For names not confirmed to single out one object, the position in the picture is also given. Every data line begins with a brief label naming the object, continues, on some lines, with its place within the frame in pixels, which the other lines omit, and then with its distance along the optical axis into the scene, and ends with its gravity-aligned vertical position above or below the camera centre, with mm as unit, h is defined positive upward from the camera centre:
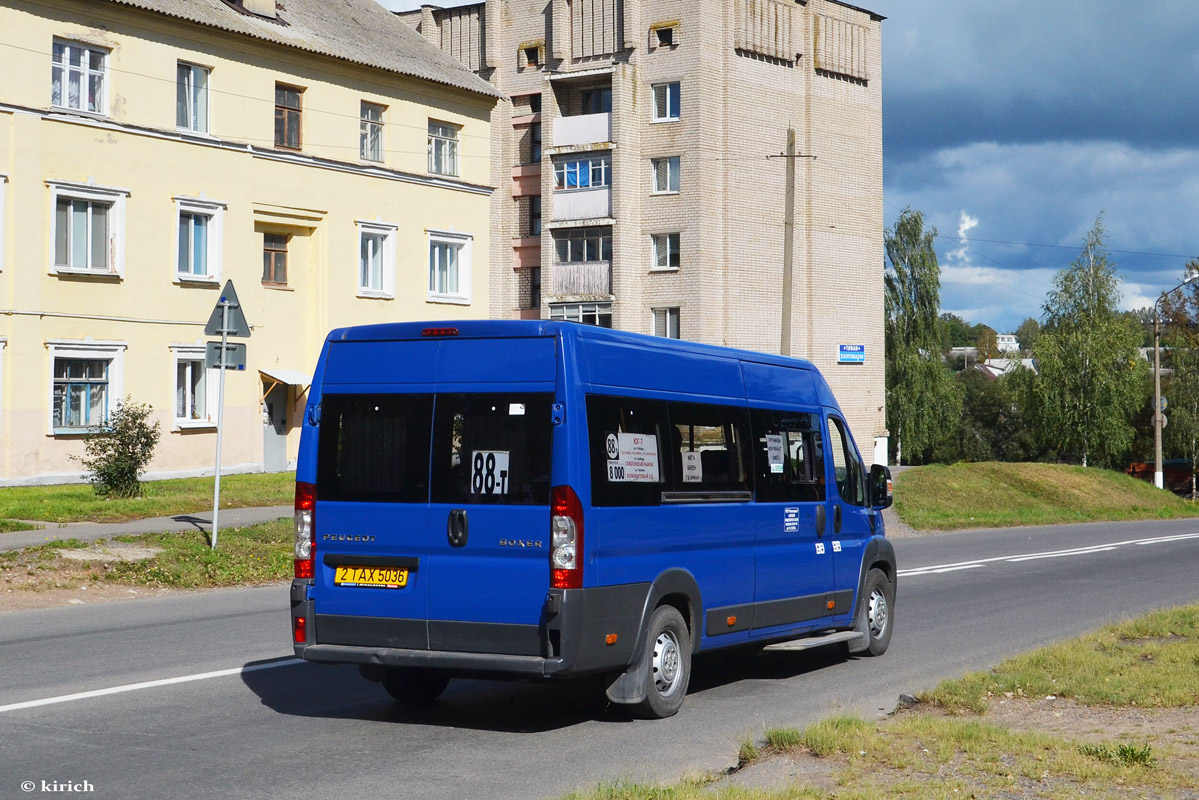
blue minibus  7883 -556
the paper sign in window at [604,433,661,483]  8211 -239
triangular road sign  18375 +1321
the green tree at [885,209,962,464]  71375 +3805
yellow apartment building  29969 +5372
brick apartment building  50781 +9670
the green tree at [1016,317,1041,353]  148500 +10091
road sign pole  18391 +1229
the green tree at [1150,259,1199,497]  68125 +2079
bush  24906 -649
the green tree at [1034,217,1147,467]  61250 +2376
